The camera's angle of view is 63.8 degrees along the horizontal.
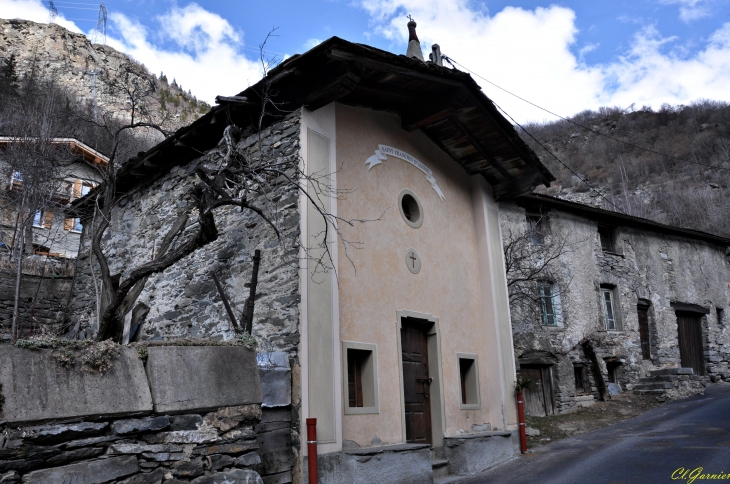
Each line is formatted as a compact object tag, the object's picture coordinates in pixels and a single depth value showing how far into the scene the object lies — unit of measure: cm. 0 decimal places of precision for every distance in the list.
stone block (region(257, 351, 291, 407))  553
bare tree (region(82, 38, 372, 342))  637
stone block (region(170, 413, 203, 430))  449
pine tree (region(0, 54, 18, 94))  2530
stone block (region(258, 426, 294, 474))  547
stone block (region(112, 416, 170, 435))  415
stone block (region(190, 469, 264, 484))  456
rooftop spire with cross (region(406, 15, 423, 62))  1025
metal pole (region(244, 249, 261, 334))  643
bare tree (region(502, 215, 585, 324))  1383
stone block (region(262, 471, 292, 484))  546
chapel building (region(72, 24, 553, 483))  630
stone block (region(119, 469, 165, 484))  412
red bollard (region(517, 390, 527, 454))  907
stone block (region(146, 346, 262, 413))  448
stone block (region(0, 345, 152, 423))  365
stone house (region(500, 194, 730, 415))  1411
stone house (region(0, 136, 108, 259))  1473
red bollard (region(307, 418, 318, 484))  561
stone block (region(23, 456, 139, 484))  366
